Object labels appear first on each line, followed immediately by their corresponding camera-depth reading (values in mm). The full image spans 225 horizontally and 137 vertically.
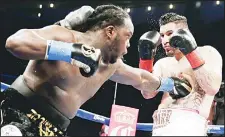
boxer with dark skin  1228
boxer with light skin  1849
